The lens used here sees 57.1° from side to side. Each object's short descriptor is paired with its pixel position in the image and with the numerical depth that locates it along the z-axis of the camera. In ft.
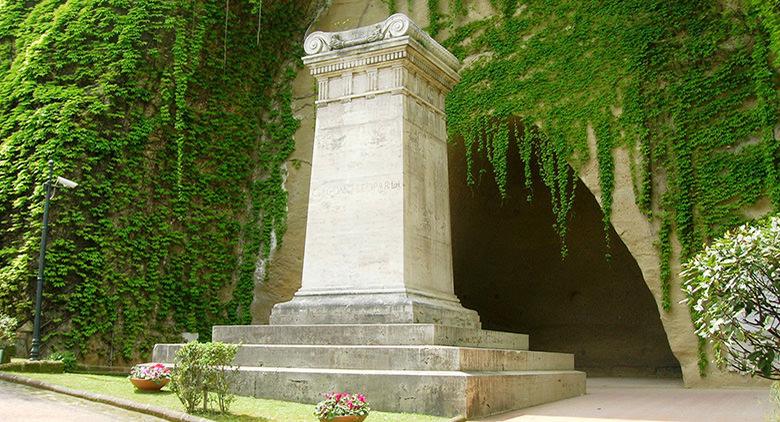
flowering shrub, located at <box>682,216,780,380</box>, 17.60
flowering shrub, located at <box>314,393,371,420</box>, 17.90
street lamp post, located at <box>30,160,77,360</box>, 33.91
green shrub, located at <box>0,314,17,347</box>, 34.47
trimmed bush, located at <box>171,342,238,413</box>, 19.93
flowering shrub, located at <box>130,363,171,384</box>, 23.59
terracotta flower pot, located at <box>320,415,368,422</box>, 17.80
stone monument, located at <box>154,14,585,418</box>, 22.11
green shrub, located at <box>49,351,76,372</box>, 36.11
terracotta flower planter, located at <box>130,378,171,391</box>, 23.58
